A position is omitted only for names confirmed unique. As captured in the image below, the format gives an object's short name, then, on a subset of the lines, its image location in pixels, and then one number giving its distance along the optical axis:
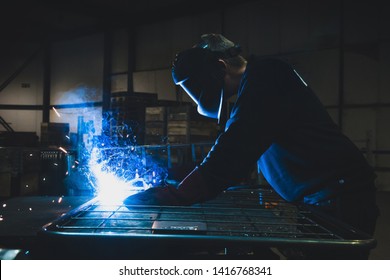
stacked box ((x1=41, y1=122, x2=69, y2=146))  10.98
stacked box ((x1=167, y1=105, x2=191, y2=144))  8.05
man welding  1.24
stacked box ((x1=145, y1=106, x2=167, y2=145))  8.59
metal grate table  0.86
